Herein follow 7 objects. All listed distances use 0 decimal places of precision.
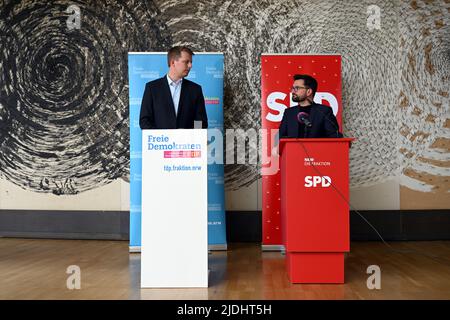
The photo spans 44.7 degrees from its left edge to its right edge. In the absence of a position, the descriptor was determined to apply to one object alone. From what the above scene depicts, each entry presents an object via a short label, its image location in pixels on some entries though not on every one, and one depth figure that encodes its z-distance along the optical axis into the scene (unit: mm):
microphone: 3831
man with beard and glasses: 4570
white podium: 3809
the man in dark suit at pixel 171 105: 4594
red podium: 3863
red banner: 5957
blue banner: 5891
